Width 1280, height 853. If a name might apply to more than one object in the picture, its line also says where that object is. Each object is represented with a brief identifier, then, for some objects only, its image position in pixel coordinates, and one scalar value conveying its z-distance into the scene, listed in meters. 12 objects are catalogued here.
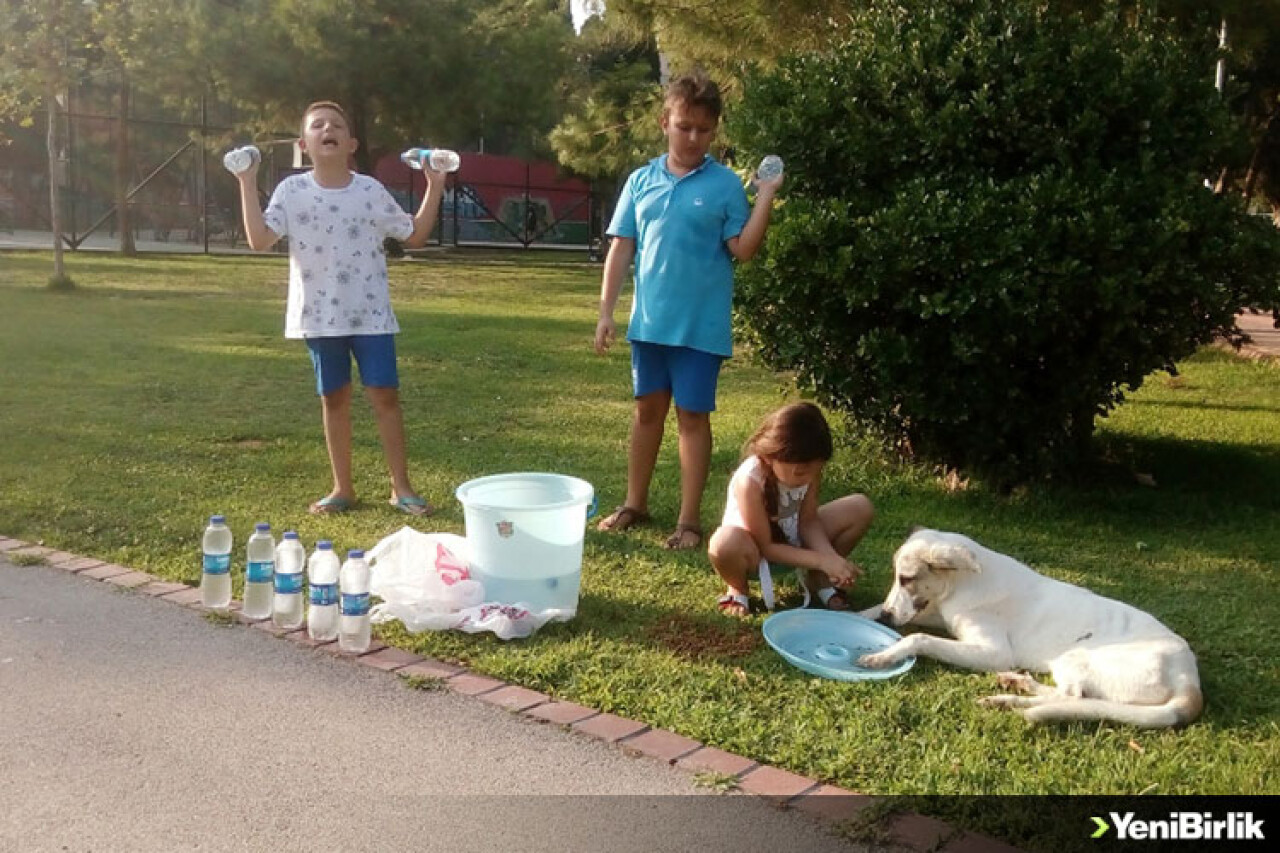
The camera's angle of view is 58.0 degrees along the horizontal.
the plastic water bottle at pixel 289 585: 3.95
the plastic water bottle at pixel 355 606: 3.72
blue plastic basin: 3.58
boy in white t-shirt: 5.15
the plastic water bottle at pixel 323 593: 3.82
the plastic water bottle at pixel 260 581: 4.05
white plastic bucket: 3.93
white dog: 3.26
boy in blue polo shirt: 4.69
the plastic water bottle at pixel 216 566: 4.09
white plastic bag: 3.88
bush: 5.09
